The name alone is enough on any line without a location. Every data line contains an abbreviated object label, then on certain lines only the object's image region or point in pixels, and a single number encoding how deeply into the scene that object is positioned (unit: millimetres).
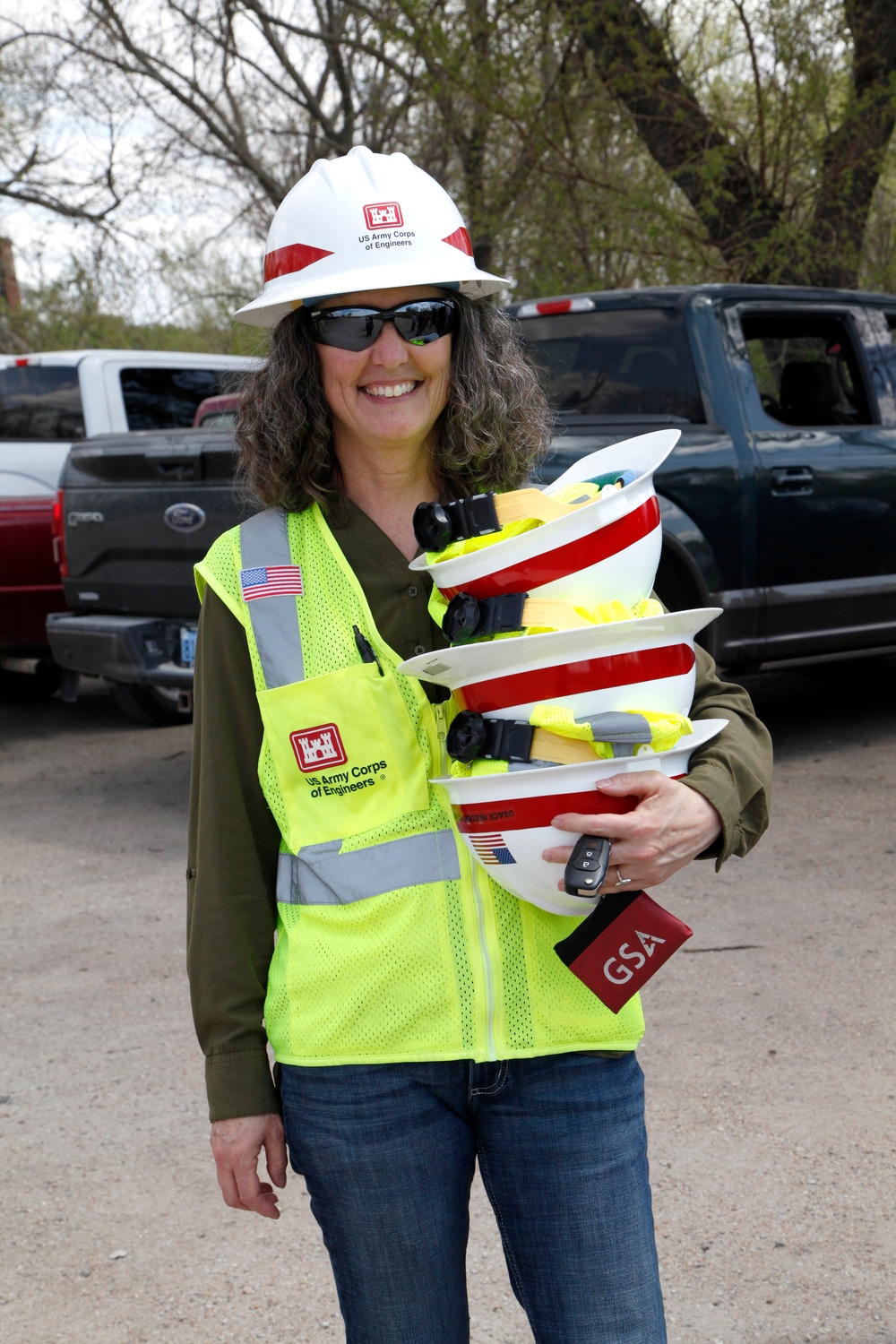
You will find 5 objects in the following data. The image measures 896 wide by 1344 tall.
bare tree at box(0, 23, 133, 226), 15156
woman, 1638
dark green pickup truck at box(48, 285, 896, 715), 6066
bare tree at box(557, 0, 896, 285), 10156
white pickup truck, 7953
